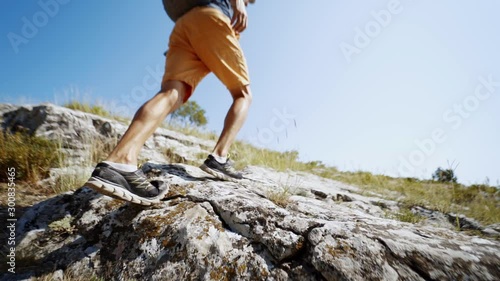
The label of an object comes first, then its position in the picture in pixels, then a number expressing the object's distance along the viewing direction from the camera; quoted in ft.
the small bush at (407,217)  7.91
